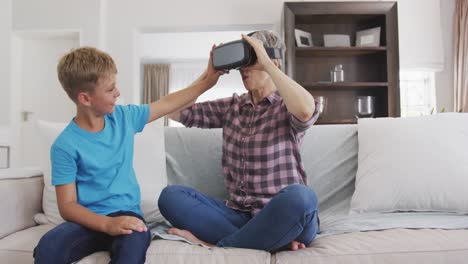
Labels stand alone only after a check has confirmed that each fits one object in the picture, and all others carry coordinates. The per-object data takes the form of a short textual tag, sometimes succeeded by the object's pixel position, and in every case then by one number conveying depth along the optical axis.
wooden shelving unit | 3.65
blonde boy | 1.10
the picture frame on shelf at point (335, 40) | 3.81
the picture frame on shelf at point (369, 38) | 3.78
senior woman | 1.15
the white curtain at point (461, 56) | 3.96
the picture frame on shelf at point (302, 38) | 3.73
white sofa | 1.13
